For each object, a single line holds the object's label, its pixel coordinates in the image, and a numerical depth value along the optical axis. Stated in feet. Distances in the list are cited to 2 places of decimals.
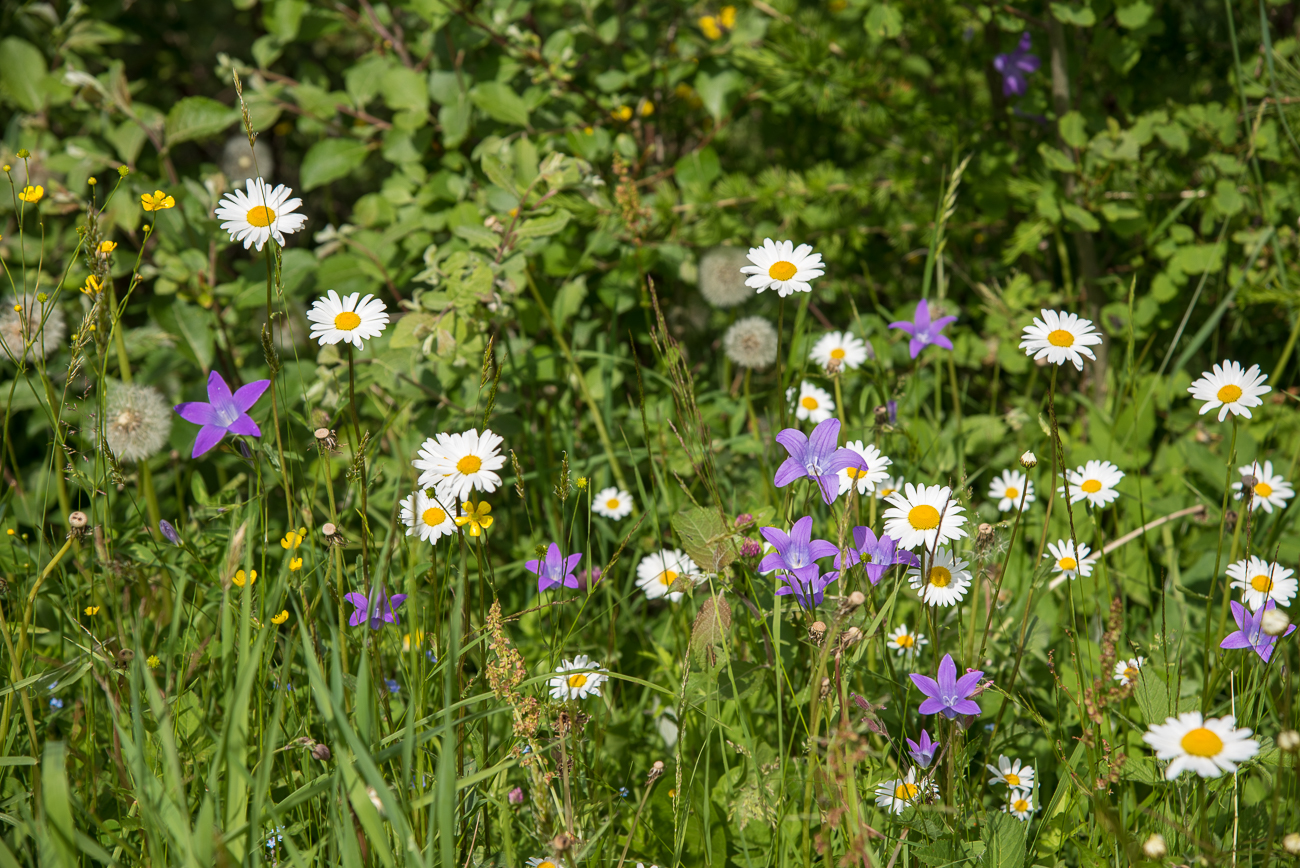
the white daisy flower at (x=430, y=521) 6.75
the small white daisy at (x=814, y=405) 7.63
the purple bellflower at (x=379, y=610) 6.84
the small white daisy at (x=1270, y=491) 7.08
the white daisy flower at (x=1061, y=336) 6.65
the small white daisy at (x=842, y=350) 7.67
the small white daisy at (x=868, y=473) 6.72
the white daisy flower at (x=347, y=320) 6.65
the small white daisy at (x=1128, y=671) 6.62
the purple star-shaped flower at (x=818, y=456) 6.62
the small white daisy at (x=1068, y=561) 6.92
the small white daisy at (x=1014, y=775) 6.83
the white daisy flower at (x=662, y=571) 7.12
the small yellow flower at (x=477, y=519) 6.67
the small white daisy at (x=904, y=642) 6.94
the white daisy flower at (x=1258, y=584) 6.82
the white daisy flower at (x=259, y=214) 6.69
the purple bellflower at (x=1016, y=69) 8.08
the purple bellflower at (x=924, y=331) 7.29
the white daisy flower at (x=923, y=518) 6.62
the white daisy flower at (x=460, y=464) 6.62
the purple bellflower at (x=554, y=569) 6.95
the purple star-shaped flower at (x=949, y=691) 6.57
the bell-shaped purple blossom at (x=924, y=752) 6.68
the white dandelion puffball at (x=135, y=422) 7.44
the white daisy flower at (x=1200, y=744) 6.21
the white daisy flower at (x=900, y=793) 6.61
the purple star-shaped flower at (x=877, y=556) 6.65
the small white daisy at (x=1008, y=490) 7.37
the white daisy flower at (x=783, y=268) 6.70
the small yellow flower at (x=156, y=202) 6.93
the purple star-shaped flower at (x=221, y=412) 6.69
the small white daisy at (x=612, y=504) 7.53
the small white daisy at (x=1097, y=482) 6.99
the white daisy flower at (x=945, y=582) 6.65
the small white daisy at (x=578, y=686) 6.81
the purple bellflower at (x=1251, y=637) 6.66
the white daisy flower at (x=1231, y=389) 6.72
